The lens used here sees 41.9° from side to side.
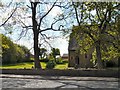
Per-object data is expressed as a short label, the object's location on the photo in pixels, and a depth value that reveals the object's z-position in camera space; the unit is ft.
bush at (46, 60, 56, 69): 67.24
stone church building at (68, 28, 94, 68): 92.29
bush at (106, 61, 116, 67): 83.56
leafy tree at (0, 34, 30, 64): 104.36
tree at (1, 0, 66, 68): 56.87
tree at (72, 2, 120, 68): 47.42
